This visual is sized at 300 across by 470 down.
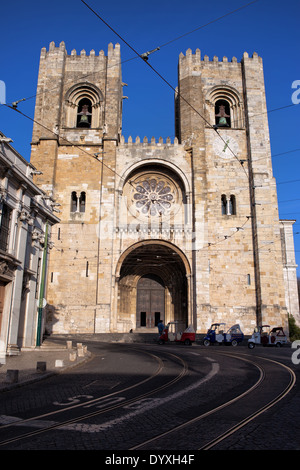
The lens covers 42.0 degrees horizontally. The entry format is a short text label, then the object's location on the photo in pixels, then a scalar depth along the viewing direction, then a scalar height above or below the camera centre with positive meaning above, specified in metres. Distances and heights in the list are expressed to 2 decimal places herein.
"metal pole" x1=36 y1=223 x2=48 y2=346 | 15.78 +1.20
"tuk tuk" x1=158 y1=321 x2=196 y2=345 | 21.20 -0.20
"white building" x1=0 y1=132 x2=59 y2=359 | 13.34 +3.08
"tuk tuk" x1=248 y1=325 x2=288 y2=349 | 20.65 -0.21
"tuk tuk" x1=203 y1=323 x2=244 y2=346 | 20.49 -0.18
